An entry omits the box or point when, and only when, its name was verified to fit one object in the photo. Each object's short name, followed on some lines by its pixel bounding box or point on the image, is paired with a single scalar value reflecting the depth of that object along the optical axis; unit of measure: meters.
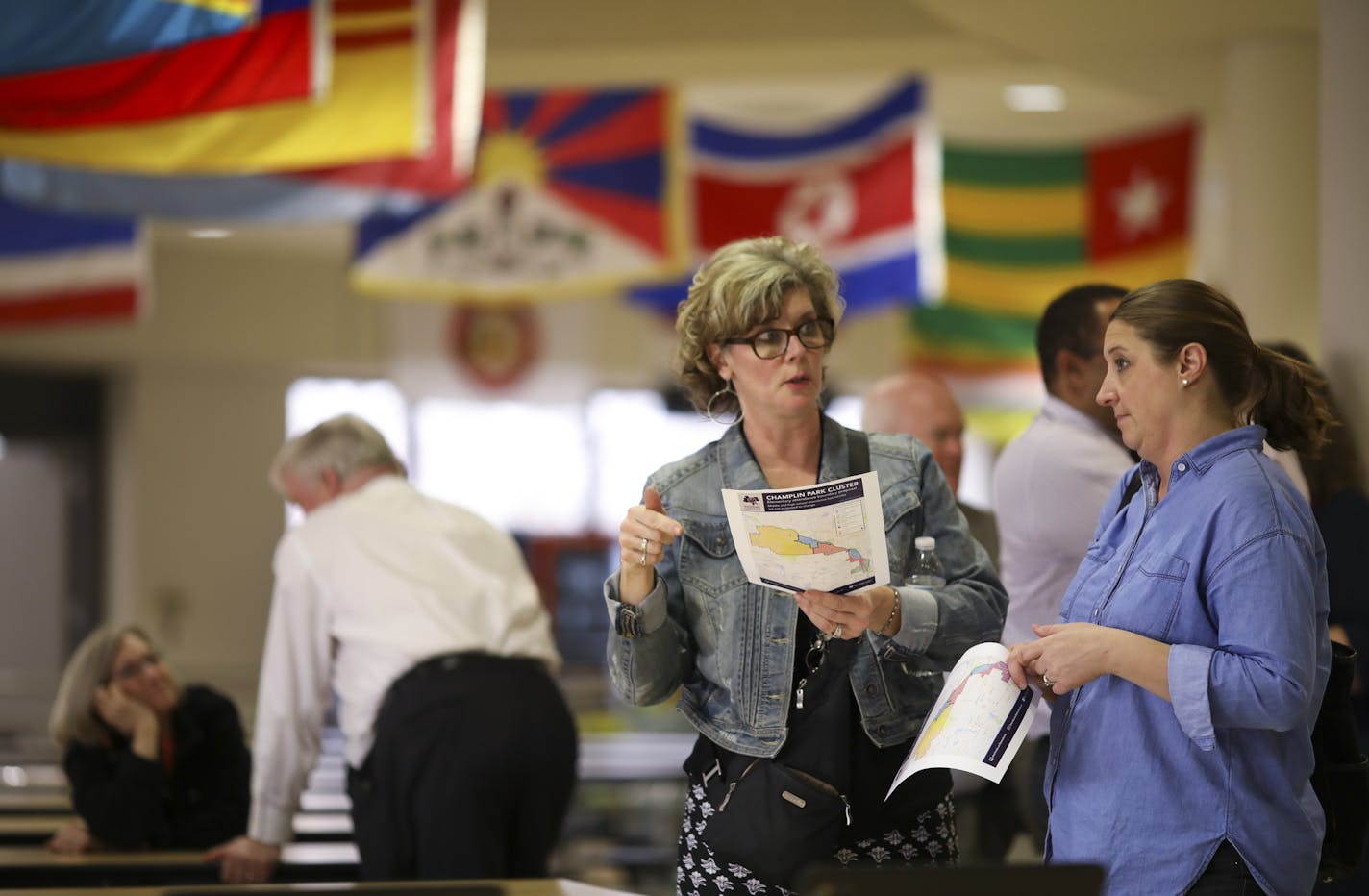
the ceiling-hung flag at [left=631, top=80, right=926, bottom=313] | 18.56
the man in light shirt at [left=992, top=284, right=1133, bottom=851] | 6.69
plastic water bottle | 5.32
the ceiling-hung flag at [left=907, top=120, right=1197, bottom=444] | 19.47
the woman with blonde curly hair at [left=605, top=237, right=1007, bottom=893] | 5.13
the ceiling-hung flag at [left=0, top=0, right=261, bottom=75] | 10.70
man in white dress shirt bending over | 7.92
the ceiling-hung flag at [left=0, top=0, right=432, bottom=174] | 11.95
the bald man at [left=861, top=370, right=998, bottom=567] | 8.42
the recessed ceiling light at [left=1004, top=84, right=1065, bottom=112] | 22.48
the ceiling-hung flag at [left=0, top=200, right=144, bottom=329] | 18.28
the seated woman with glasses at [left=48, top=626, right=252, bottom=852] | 8.80
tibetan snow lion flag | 17.58
